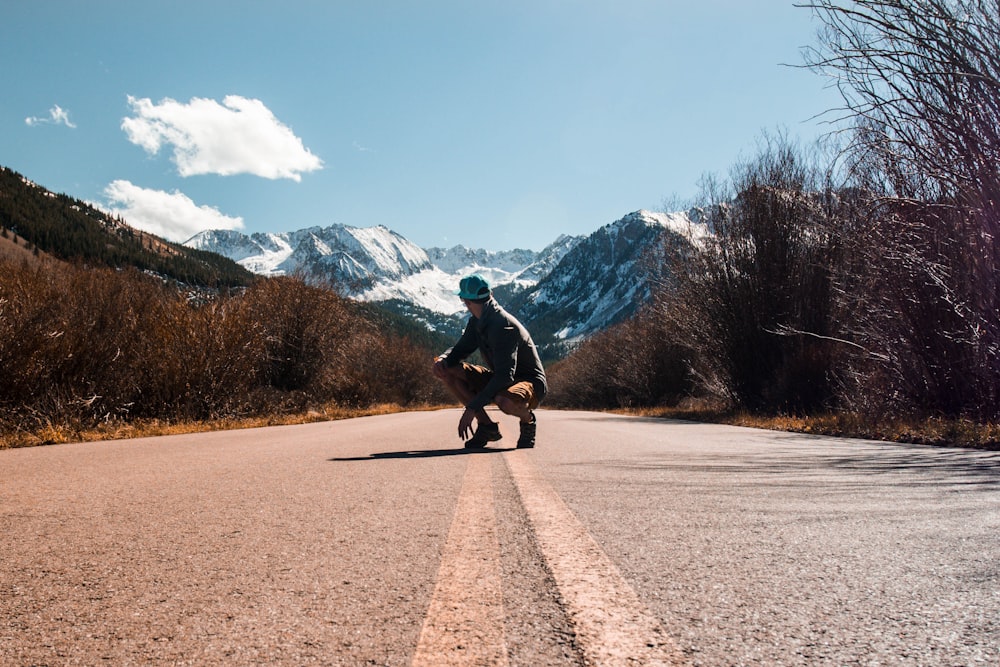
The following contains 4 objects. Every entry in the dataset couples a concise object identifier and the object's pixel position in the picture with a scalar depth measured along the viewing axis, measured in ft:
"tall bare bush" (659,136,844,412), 55.26
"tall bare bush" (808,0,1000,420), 23.35
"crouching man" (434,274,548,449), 18.97
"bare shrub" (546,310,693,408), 121.90
